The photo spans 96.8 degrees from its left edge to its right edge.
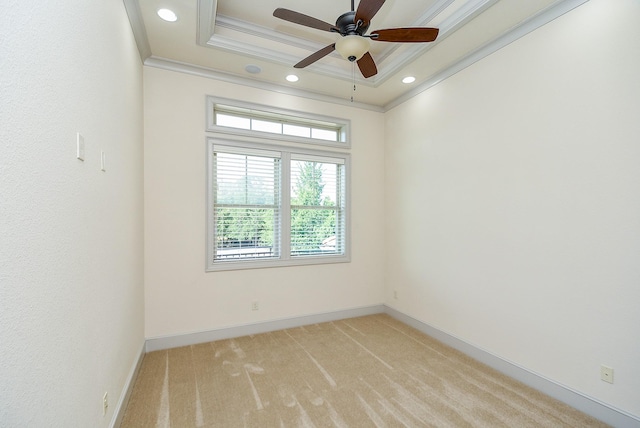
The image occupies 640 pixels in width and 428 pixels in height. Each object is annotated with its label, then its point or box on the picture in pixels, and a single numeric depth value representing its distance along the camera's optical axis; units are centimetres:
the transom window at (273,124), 343
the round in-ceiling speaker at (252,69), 322
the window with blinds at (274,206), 343
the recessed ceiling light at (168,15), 238
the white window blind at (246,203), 343
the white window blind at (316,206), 387
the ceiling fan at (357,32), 199
